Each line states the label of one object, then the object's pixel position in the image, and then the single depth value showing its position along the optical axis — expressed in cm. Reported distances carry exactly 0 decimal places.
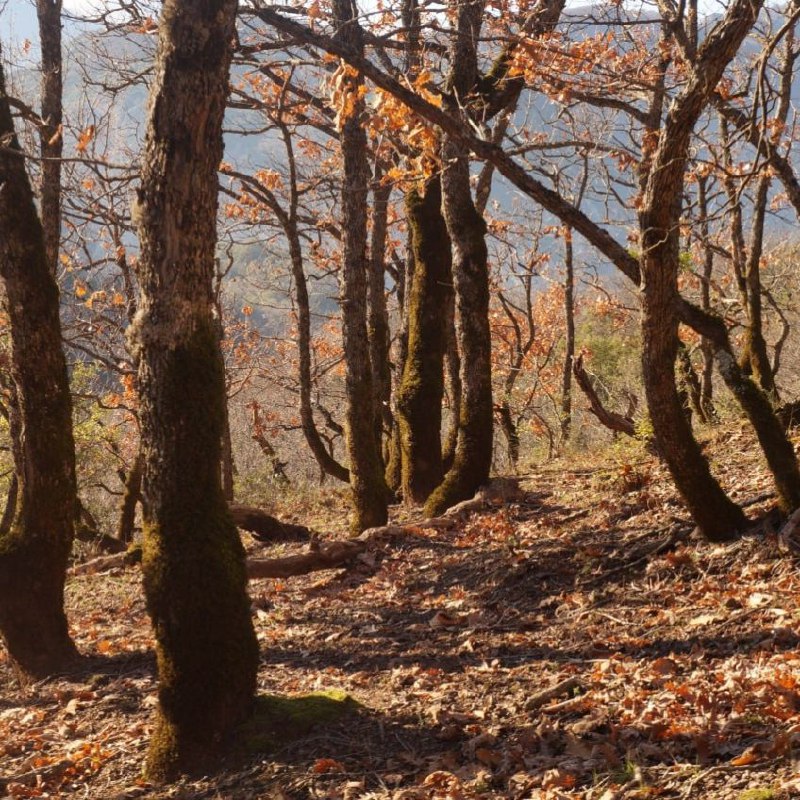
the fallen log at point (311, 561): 906
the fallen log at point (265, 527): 1128
